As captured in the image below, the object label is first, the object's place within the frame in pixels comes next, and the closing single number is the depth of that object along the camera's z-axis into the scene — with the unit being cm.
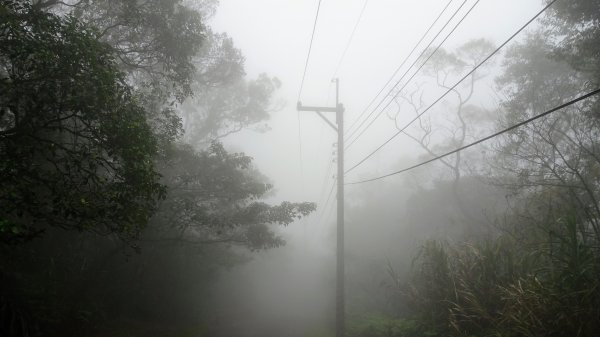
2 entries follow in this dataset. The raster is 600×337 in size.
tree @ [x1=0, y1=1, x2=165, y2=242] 528
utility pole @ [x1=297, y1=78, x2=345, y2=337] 1213
